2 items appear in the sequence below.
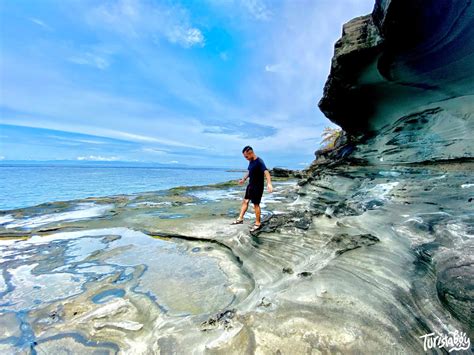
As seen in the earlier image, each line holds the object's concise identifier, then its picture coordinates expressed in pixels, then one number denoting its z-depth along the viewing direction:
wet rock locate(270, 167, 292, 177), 36.38
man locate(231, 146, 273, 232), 6.39
